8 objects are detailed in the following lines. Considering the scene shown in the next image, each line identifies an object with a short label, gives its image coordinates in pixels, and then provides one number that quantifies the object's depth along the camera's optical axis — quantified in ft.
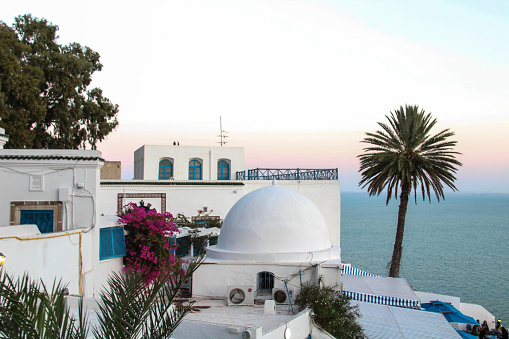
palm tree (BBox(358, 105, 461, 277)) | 83.20
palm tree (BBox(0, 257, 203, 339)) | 17.62
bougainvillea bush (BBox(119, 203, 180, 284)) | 47.80
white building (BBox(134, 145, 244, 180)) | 103.35
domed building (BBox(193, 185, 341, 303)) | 53.26
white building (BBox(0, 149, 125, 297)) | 42.14
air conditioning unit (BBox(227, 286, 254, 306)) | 51.93
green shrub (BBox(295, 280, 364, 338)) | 45.42
